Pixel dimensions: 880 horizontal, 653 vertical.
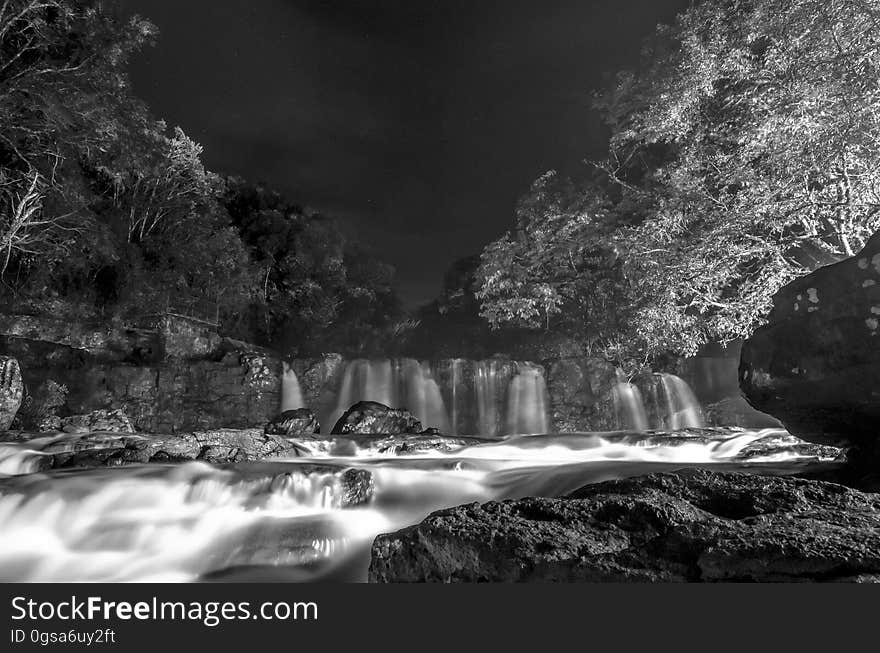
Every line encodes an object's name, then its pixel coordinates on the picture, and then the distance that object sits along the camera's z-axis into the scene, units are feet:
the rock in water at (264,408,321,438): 41.98
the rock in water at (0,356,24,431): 36.06
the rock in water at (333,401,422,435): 42.70
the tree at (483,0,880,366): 21.93
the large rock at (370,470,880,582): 5.71
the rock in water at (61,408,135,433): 42.88
